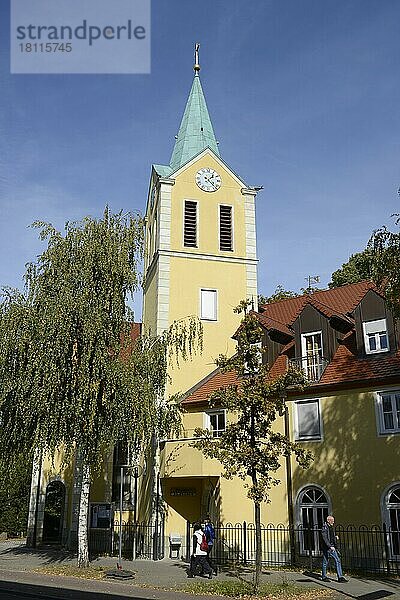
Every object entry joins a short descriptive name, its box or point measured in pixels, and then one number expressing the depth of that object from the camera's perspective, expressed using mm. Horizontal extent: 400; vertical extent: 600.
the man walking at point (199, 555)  19109
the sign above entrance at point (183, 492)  25469
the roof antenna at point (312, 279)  42750
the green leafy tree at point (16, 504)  35156
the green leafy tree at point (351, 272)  39250
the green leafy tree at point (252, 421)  16219
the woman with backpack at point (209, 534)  20031
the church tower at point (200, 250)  29094
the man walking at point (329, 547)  18031
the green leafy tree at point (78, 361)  19766
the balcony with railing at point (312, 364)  23547
